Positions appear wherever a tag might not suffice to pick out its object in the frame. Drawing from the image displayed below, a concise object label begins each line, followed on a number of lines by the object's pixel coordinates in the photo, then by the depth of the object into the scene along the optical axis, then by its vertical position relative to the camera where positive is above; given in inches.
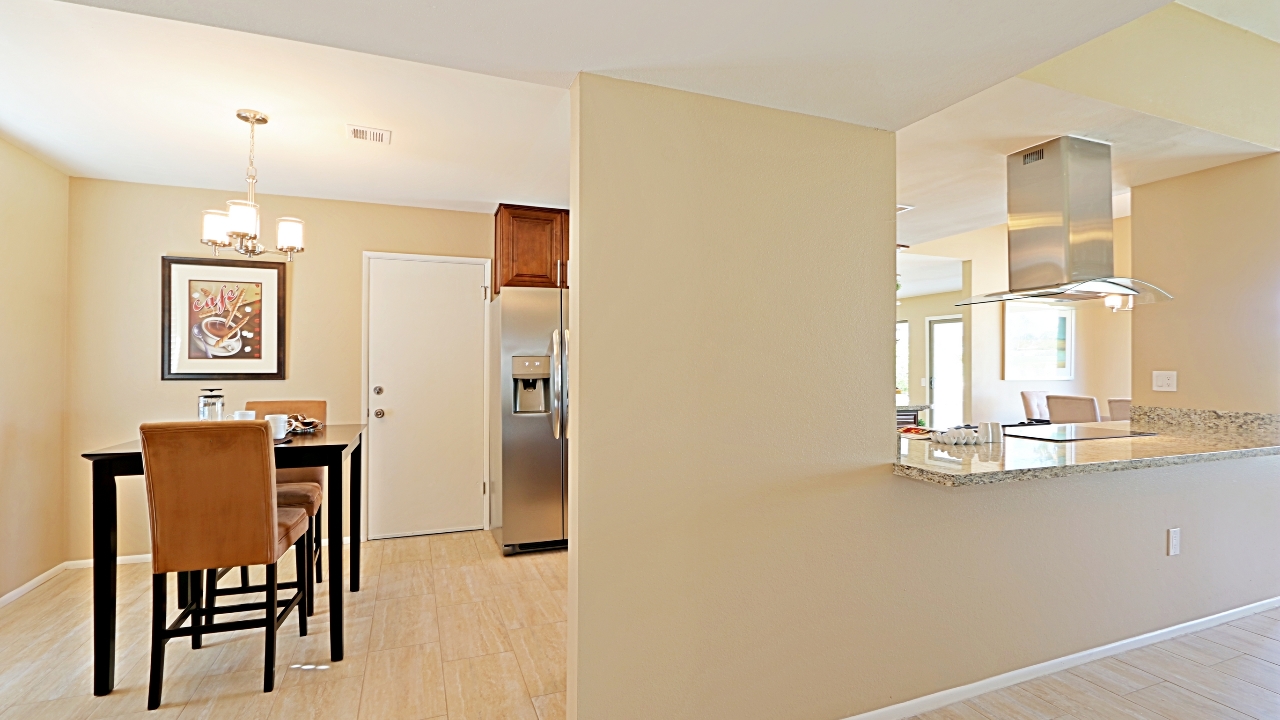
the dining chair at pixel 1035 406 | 250.2 -17.4
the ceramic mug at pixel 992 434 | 103.5 -12.0
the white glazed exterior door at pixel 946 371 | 345.4 -4.3
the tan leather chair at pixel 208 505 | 84.4 -20.5
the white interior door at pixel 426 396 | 168.1 -9.6
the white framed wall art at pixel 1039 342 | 255.9 +9.5
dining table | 88.4 -23.7
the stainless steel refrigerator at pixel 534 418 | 158.4 -14.8
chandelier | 105.7 +23.9
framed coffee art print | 151.4 +10.6
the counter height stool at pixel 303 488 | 110.0 -24.5
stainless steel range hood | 102.9 +24.6
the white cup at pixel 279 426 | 107.6 -11.7
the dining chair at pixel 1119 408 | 212.2 -15.5
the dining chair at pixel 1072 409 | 213.6 -16.2
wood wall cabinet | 166.7 +32.1
